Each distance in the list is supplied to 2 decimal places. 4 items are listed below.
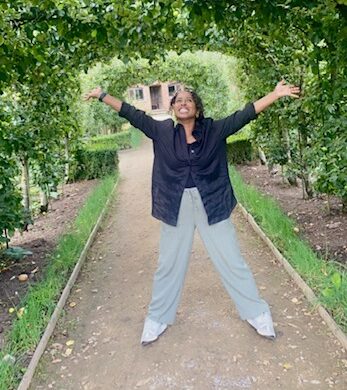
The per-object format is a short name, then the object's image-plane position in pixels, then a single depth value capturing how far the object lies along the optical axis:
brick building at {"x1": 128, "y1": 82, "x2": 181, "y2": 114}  49.70
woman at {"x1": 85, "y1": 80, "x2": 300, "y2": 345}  3.63
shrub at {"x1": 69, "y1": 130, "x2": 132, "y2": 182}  14.58
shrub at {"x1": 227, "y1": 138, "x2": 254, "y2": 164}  14.96
